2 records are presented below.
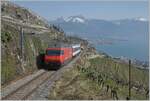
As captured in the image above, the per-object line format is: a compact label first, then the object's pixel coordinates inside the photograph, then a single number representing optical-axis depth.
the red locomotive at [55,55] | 47.03
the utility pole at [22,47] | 41.19
